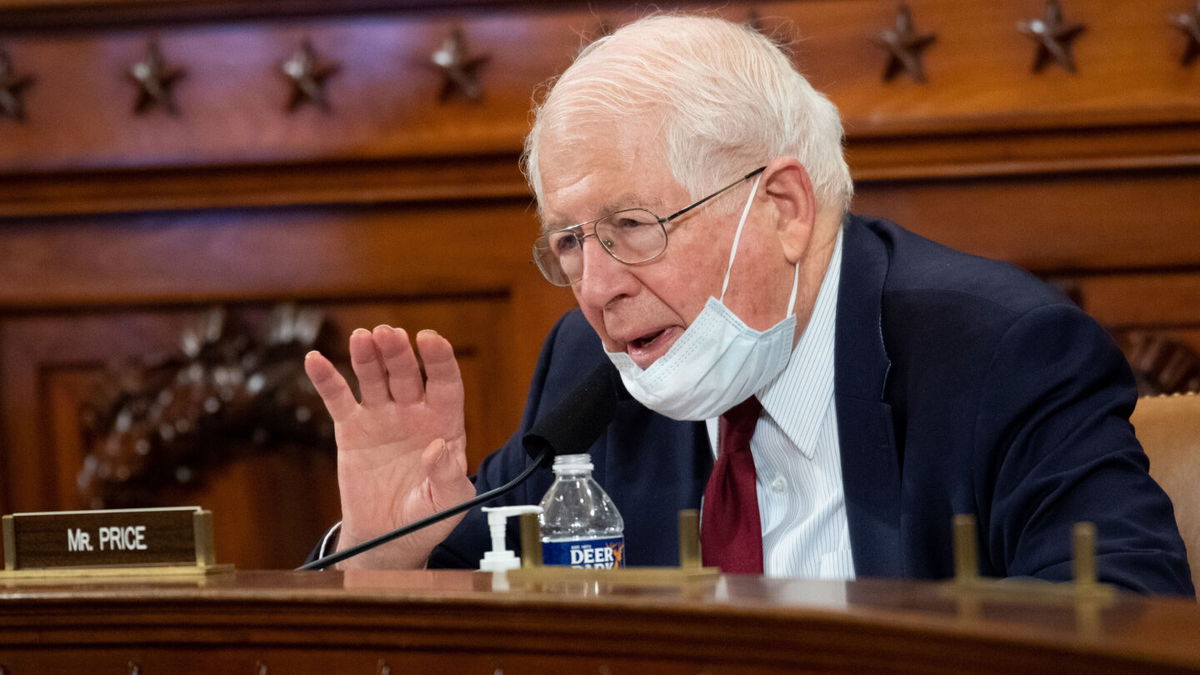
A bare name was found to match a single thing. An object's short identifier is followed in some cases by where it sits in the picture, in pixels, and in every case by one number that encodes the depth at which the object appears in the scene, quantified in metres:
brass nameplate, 5.48
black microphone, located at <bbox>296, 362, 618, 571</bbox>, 5.58
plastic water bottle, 5.66
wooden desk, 5.00
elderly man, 5.63
